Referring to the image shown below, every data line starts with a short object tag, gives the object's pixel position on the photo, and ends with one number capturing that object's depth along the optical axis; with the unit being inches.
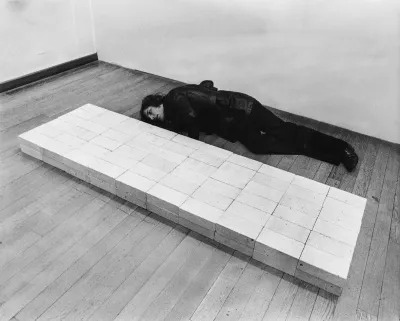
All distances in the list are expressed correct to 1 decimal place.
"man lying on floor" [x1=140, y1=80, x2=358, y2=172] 112.0
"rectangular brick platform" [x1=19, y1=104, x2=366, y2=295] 76.0
